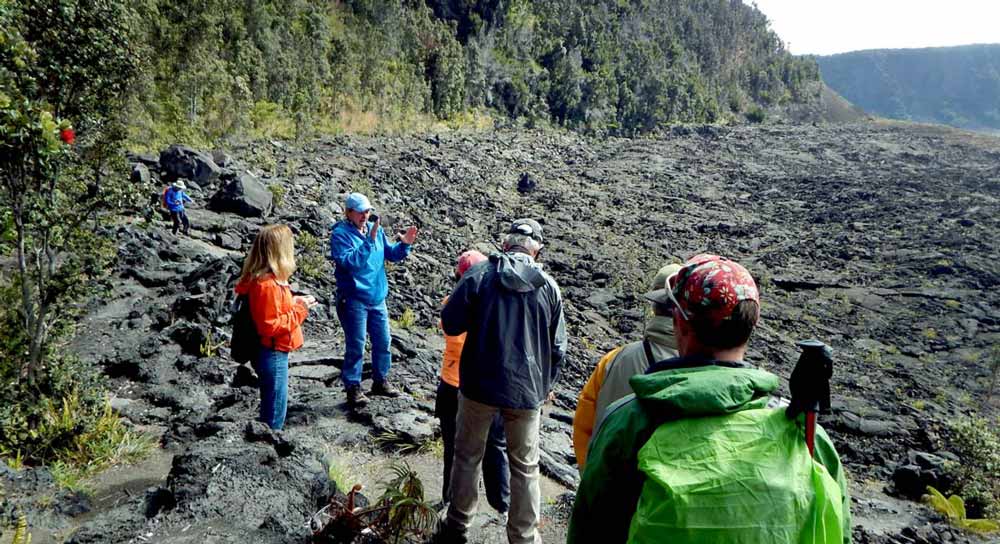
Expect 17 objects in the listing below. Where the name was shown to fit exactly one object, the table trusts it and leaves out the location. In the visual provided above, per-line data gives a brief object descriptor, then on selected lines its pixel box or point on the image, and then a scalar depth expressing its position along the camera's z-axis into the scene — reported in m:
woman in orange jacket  3.35
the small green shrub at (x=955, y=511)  5.52
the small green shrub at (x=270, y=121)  19.77
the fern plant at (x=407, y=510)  2.79
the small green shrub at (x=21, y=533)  2.75
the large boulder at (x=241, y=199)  11.93
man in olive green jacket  2.05
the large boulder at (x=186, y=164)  12.91
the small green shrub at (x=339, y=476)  3.64
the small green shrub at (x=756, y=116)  56.92
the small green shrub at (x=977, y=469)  6.02
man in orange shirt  3.35
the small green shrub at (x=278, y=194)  12.83
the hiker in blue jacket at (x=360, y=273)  4.48
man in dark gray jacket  2.77
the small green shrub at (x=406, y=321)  8.32
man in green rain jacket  1.08
